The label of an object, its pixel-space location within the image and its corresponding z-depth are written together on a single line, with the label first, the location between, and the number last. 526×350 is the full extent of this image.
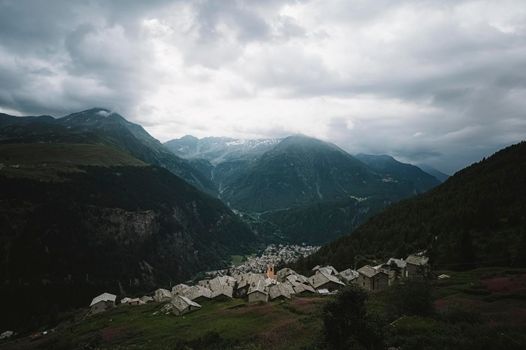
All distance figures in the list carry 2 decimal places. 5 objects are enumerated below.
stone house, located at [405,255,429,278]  88.88
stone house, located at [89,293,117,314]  124.18
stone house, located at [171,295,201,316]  85.39
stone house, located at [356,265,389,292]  90.94
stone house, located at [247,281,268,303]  85.75
